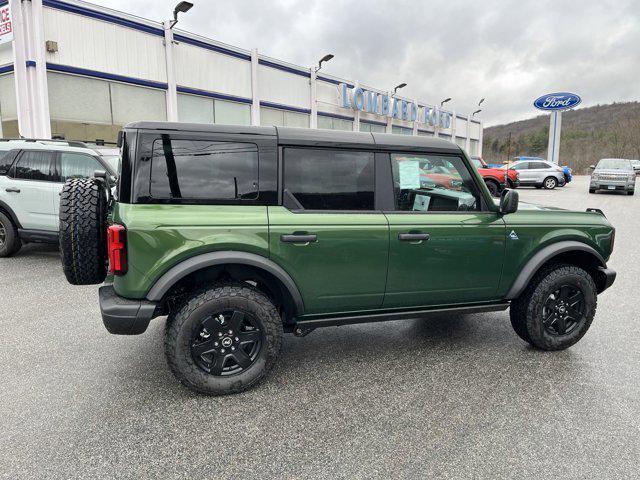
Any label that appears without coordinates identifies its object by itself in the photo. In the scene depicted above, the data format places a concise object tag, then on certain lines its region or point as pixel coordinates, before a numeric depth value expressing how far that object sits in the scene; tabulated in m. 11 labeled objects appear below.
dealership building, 12.65
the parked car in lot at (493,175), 20.31
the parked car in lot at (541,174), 23.83
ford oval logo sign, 34.12
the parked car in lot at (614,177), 19.66
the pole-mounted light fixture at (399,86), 28.87
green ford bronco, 2.84
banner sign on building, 12.31
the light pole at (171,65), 15.47
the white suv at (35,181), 6.84
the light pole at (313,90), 22.25
